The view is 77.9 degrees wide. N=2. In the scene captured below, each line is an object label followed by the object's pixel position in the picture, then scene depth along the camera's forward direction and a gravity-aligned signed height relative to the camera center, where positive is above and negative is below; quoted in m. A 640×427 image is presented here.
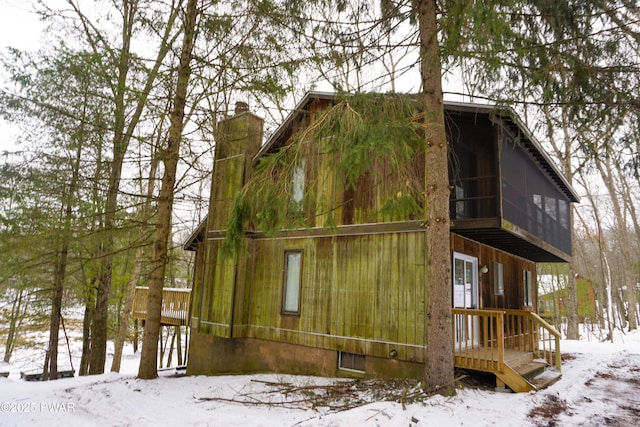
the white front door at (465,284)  8.41 +0.05
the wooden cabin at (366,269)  7.52 +0.30
